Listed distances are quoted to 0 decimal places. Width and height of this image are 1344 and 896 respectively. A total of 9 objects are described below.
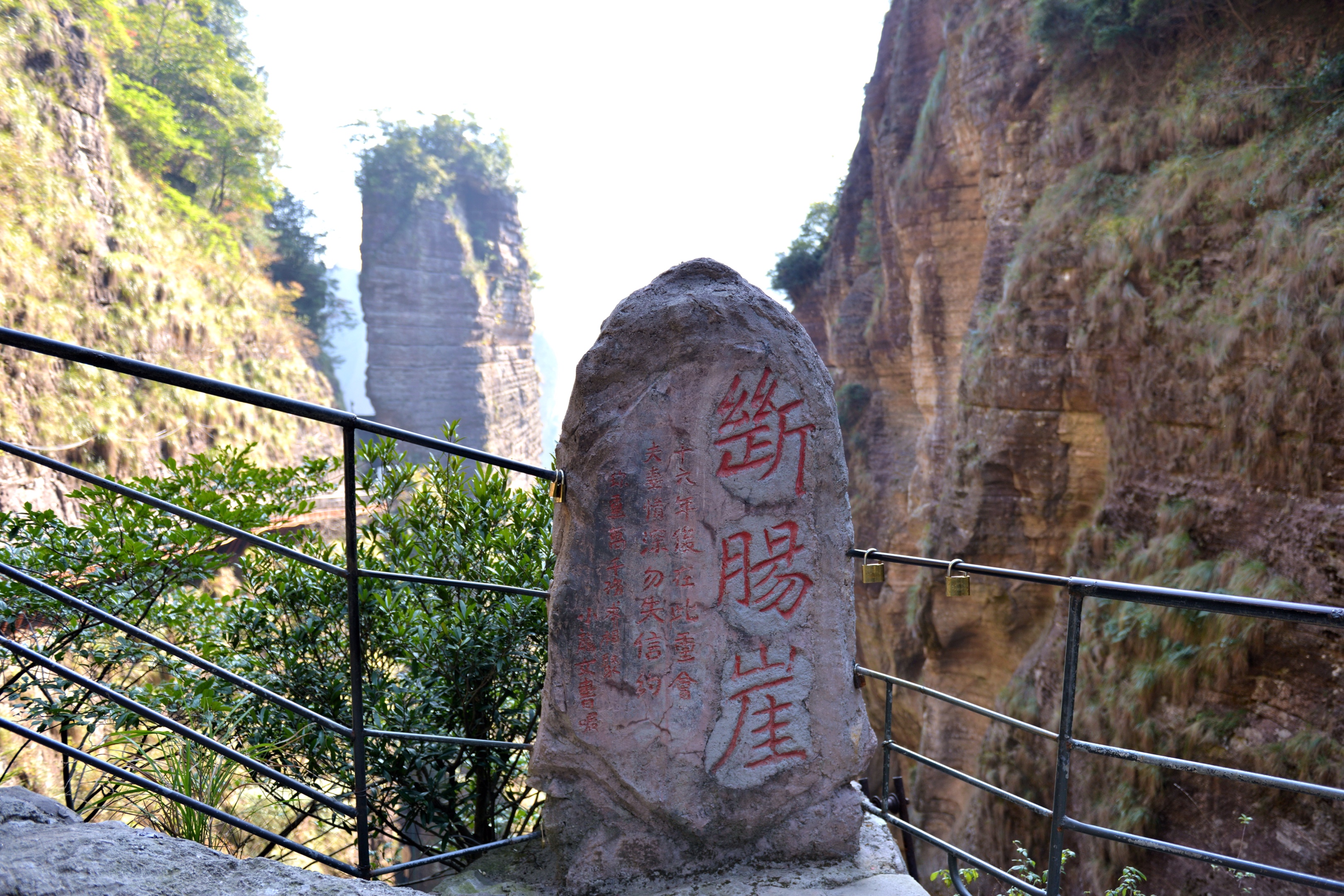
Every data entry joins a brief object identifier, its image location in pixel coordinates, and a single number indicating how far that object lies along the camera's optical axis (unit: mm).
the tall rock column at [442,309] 30484
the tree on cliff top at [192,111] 17719
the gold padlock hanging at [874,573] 2258
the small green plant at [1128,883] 2936
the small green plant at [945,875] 2691
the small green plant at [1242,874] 4637
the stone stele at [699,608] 2326
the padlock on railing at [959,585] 2074
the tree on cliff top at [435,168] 30125
